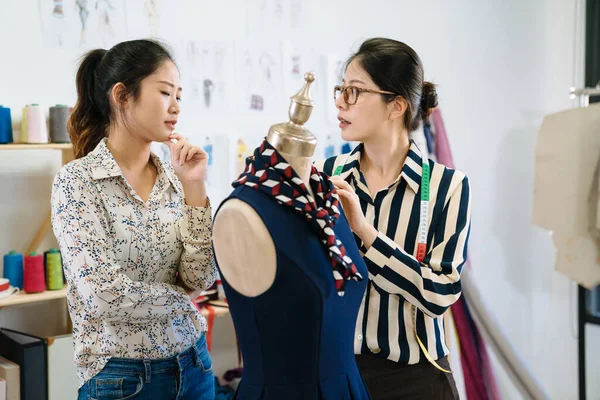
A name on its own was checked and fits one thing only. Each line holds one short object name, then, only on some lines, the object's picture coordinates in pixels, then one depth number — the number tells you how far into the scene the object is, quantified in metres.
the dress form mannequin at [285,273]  1.10
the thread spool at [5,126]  2.61
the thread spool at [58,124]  2.71
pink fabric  3.79
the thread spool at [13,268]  2.65
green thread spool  2.68
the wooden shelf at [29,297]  2.52
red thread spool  2.62
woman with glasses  1.60
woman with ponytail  1.45
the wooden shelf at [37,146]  2.54
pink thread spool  2.65
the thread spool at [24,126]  2.66
